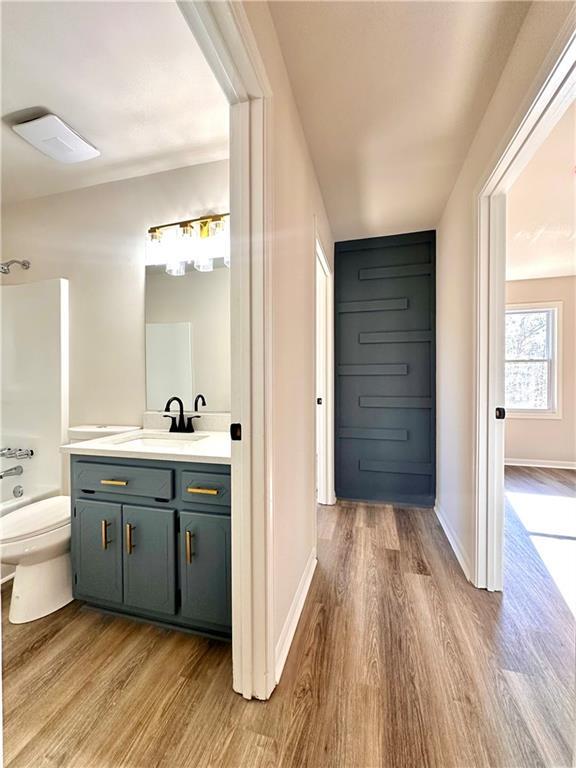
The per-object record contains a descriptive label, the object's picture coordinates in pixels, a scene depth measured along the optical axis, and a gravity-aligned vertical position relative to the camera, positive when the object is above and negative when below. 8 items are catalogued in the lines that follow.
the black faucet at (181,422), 2.13 -0.24
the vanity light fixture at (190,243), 2.11 +0.84
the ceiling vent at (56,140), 1.88 +1.35
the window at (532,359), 4.27 +0.27
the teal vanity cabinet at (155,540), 1.50 -0.71
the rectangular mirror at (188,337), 2.13 +0.28
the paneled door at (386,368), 3.03 +0.11
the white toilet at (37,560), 1.63 -0.86
